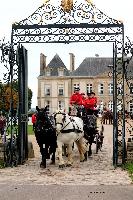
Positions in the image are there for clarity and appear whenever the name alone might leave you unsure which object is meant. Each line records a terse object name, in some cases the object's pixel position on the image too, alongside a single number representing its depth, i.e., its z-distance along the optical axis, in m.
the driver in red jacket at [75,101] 18.36
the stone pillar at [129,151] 16.31
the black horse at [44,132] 15.47
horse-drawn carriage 15.50
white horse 15.57
